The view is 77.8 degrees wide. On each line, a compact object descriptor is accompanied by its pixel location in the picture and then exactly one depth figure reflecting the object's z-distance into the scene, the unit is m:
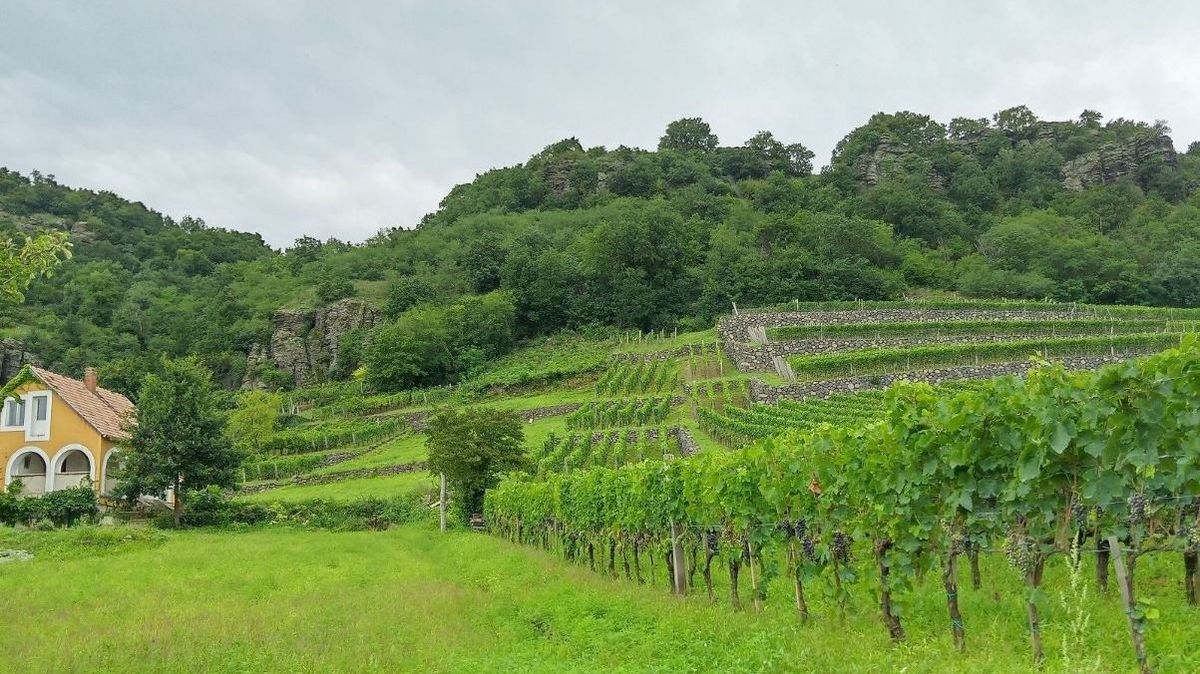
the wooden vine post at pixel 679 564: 11.35
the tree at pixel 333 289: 86.44
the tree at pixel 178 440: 27.12
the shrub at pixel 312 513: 29.87
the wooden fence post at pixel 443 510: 27.69
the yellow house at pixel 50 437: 29.92
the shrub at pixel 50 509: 25.98
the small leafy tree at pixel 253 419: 49.69
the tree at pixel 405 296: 80.88
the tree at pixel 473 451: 29.03
